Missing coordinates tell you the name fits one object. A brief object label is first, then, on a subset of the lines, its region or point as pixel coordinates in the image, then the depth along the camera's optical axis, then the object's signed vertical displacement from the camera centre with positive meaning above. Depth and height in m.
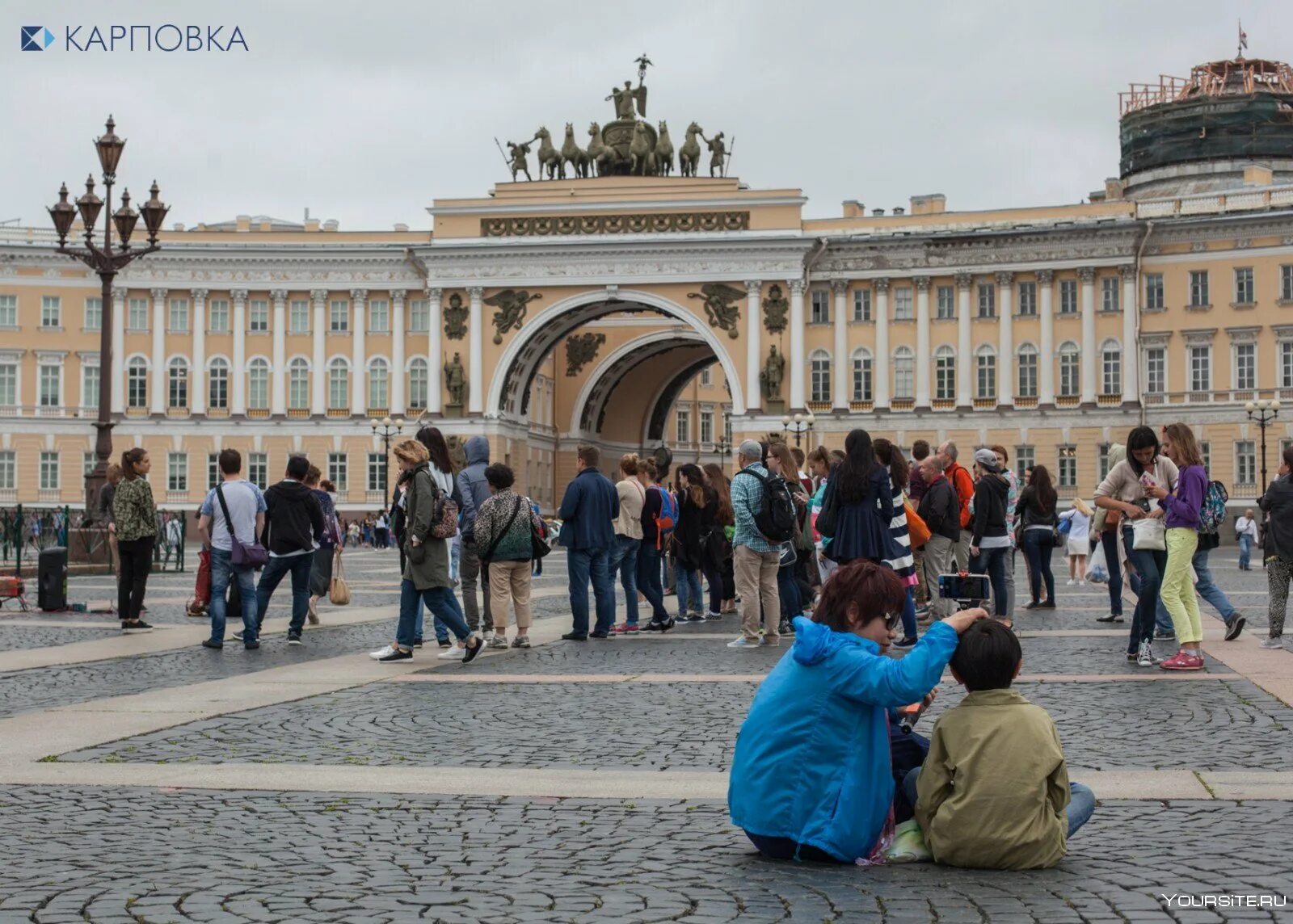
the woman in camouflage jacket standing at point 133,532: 17.62 -0.15
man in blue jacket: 17.39 -0.21
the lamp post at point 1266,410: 53.25 +3.14
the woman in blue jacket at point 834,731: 6.25 -0.78
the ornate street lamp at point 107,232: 28.06 +4.70
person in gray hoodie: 16.41 +0.10
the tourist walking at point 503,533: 15.73 -0.17
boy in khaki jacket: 6.19 -0.93
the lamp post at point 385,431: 68.26 +3.32
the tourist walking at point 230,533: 16.17 -0.15
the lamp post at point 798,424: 63.91 +3.30
